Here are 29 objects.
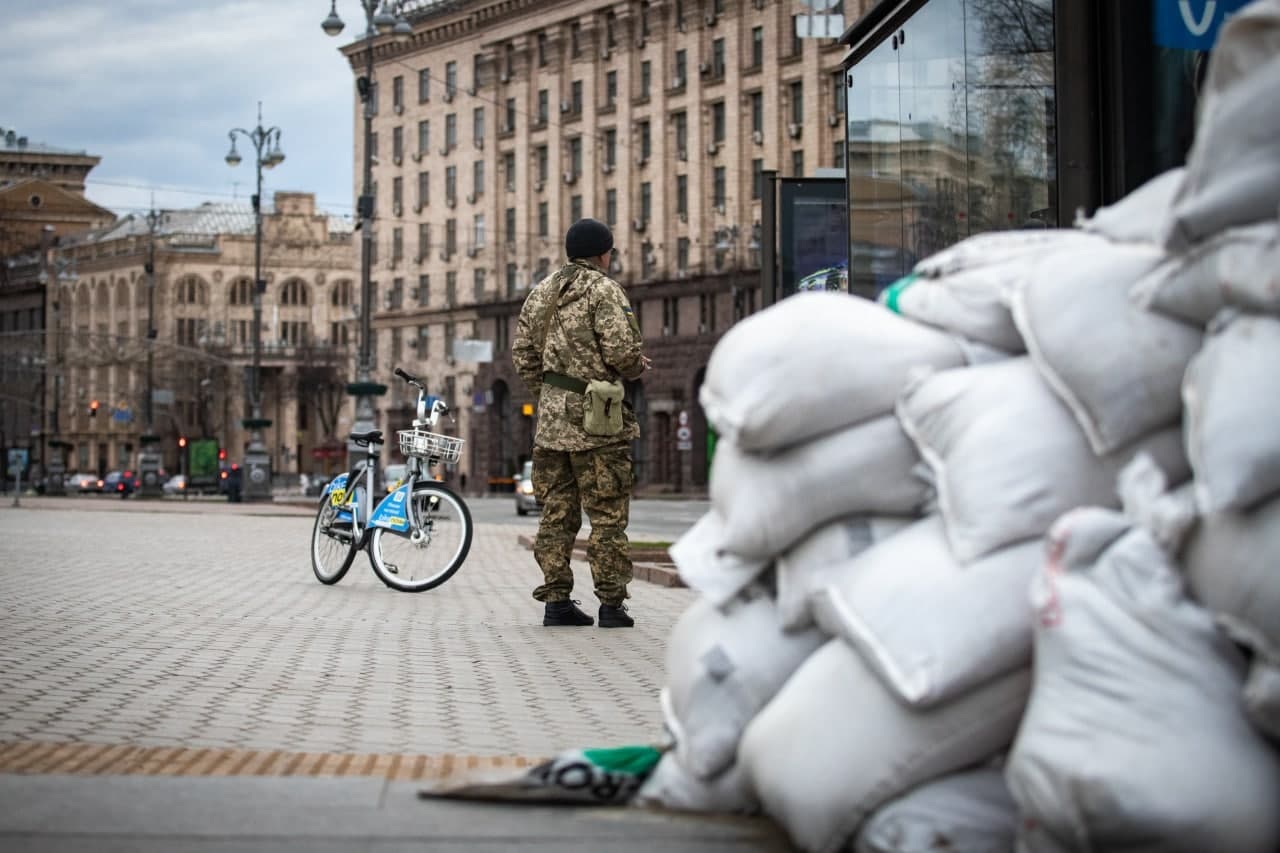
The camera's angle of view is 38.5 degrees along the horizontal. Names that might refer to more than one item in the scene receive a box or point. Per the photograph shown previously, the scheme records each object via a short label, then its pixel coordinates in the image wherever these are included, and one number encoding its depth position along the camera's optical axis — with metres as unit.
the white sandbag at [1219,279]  3.08
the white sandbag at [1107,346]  3.44
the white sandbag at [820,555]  3.94
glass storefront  8.48
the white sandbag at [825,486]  3.97
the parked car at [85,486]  94.06
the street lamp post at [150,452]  64.69
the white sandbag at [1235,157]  3.12
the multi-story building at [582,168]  64.81
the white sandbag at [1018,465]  3.55
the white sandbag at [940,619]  3.47
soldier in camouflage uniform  9.28
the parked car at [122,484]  74.62
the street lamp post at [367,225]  37.09
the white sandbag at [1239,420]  2.97
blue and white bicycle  12.44
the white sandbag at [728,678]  3.98
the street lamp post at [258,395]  51.62
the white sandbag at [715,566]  4.16
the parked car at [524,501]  44.81
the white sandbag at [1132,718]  2.99
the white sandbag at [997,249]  3.97
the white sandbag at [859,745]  3.51
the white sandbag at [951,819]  3.43
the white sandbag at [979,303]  3.89
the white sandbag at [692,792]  4.04
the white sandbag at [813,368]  3.94
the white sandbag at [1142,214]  3.69
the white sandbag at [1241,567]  2.92
